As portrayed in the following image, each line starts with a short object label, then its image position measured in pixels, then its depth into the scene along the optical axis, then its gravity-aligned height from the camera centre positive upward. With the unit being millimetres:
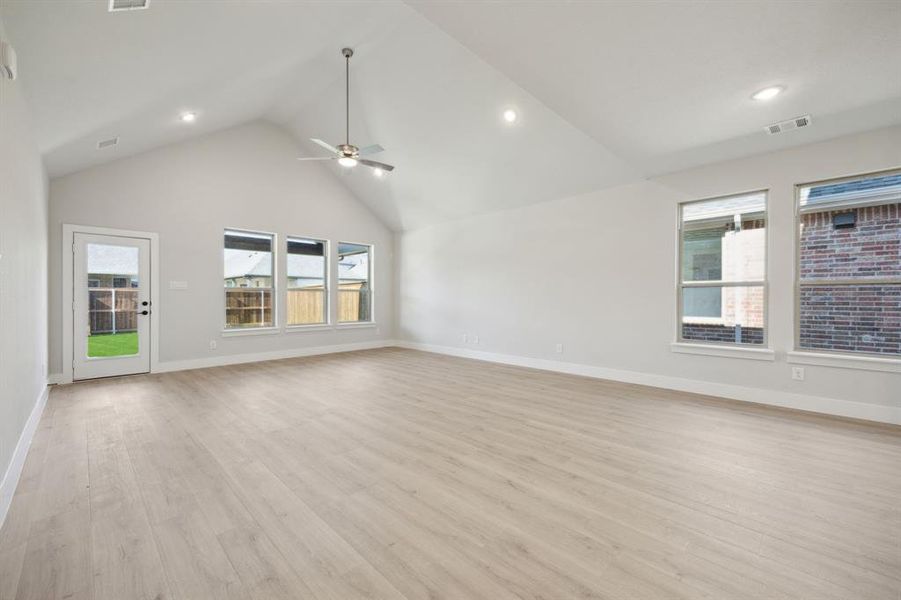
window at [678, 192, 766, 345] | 4281 +322
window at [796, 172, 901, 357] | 3584 +313
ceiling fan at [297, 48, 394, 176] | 4285 +1657
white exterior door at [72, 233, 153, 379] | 5062 -130
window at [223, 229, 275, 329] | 6492 +318
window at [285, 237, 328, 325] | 7207 +296
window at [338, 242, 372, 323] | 8000 +307
